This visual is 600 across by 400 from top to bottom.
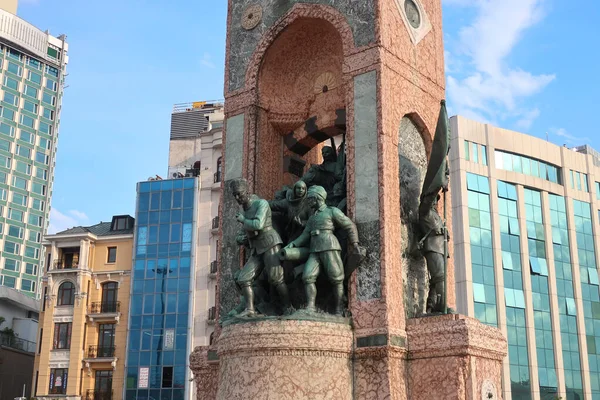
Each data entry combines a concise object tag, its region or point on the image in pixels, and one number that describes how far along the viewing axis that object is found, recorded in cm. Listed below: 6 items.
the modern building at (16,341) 5575
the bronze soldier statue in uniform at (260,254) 1259
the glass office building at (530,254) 5084
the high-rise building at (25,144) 8606
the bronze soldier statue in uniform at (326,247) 1224
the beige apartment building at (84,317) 4903
